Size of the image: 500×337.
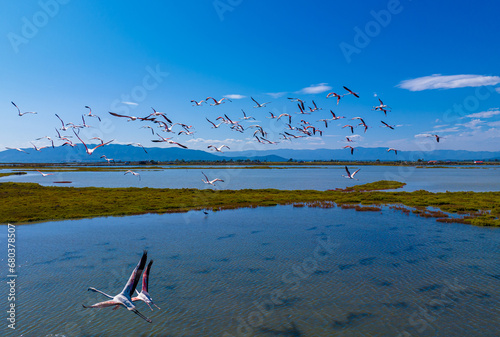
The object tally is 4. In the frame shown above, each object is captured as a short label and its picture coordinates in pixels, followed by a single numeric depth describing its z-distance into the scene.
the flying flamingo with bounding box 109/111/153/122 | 11.68
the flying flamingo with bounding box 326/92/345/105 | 22.49
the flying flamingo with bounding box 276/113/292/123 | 28.08
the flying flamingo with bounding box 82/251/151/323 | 5.78
